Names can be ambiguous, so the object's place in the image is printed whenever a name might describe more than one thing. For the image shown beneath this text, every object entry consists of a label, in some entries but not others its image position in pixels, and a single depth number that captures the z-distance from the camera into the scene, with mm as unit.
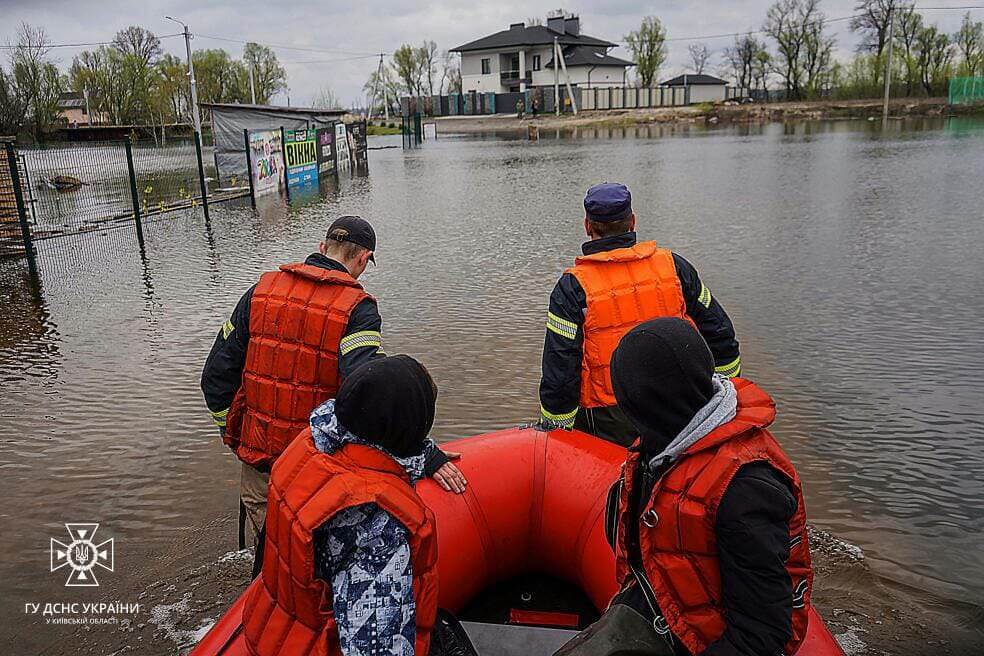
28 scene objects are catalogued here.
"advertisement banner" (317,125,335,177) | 21453
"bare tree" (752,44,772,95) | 66875
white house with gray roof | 66688
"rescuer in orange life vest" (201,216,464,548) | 2900
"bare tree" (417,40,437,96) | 81750
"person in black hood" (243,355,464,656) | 1726
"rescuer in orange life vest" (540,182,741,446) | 3240
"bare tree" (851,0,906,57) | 59406
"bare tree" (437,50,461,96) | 75338
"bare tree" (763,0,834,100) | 62656
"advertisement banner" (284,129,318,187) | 18625
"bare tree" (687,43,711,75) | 78000
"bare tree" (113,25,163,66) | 53562
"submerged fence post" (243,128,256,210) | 15953
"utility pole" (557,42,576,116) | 60844
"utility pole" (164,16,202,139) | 27281
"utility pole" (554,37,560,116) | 60312
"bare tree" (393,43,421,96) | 80812
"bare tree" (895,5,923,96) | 57719
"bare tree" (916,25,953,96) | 55719
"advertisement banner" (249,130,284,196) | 16438
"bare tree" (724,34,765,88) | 69875
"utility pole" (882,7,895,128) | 46062
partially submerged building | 19438
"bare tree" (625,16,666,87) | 72438
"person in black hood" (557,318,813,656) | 1639
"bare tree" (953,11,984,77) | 55156
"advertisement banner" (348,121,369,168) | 25875
